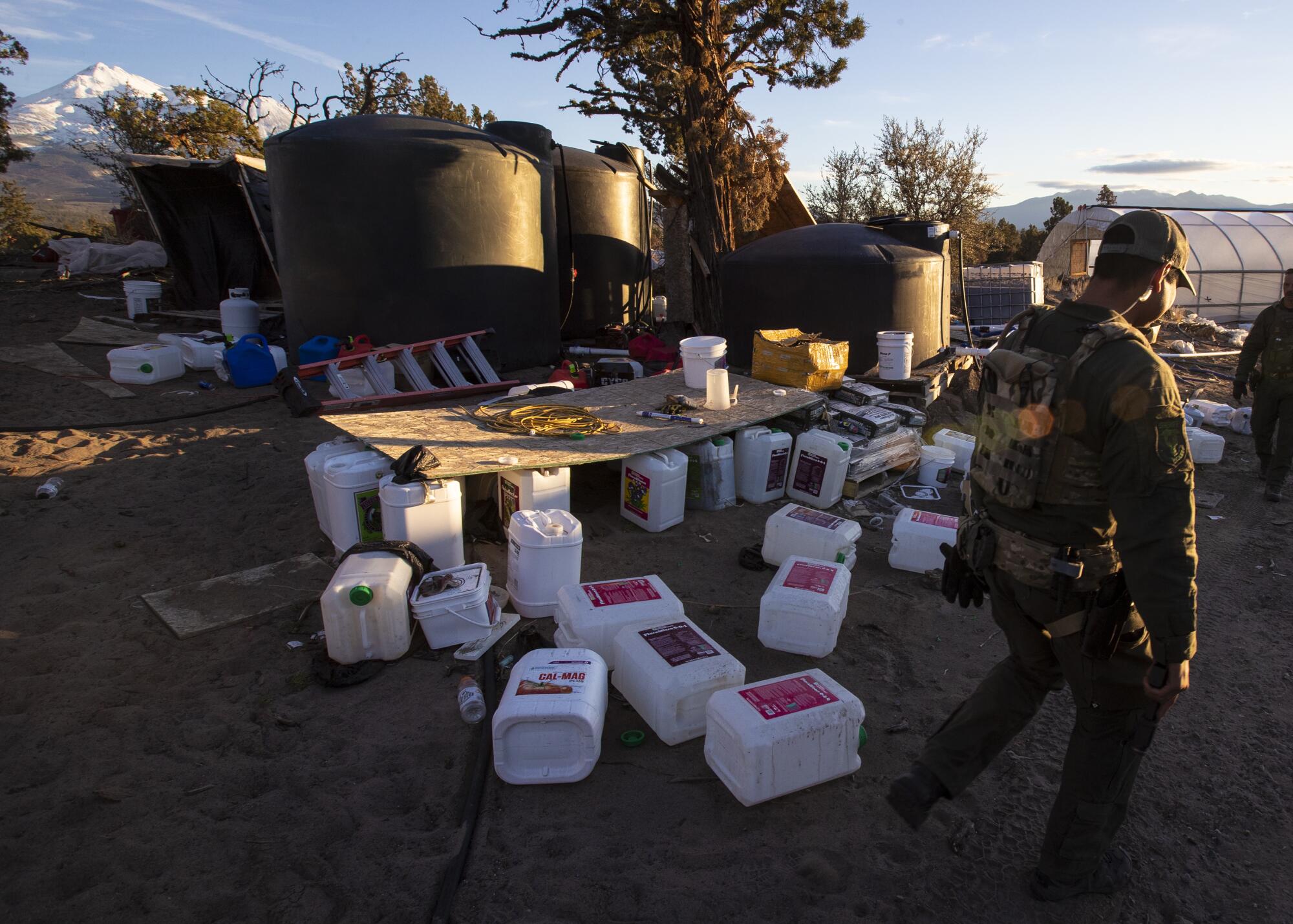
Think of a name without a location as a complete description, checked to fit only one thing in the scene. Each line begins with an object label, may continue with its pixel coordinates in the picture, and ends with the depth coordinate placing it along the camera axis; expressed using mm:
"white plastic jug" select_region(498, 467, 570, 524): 4844
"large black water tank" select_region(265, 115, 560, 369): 9125
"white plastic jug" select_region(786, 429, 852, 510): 6047
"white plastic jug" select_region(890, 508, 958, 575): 4953
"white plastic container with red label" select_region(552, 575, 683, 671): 3648
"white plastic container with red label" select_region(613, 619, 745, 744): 3232
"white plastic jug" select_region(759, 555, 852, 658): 3936
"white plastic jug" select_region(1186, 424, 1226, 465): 7387
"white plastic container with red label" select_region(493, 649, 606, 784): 2961
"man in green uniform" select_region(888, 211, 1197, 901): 2100
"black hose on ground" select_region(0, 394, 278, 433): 7074
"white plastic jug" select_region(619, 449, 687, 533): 5422
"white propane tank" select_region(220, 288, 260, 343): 10953
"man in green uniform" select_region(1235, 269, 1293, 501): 6504
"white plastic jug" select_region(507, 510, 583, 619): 4188
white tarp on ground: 15766
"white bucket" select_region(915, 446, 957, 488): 6789
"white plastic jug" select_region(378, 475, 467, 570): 4312
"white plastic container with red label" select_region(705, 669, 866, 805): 2848
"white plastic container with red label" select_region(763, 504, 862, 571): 4801
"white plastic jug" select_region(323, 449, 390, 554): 4641
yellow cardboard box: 7496
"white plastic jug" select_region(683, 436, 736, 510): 5914
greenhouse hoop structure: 19578
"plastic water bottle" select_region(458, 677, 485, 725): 3357
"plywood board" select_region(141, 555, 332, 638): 4176
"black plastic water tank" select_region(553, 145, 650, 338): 12523
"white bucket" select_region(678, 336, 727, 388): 7246
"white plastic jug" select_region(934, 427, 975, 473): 7118
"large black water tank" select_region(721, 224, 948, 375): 9461
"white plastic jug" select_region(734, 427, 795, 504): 6129
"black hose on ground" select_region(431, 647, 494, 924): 2412
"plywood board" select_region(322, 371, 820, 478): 5059
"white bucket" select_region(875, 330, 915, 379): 8453
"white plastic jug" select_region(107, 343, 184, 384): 9117
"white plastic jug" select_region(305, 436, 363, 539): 4965
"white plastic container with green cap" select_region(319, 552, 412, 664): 3654
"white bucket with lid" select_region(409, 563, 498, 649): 3846
